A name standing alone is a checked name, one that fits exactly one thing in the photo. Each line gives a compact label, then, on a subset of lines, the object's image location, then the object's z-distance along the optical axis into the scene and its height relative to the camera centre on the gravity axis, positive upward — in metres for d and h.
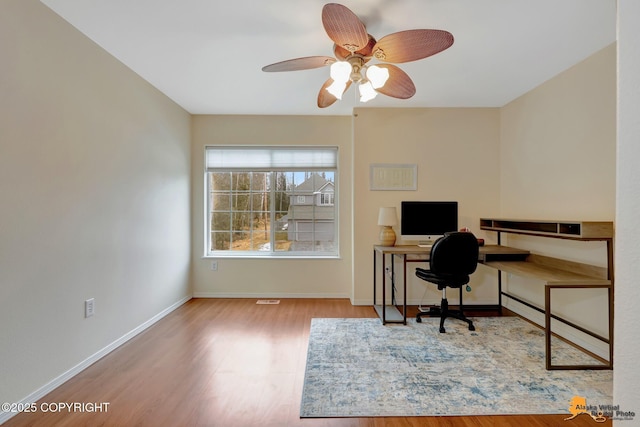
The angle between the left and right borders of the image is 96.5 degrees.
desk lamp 3.39 -0.16
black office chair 2.78 -0.49
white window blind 4.00 +0.73
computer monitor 3.46 -0.11
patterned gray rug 1.75 -1.20
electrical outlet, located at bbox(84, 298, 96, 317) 2.17 -0.75
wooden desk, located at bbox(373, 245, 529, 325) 3.04 -0.51
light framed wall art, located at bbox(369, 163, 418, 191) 3.65 +0.41
